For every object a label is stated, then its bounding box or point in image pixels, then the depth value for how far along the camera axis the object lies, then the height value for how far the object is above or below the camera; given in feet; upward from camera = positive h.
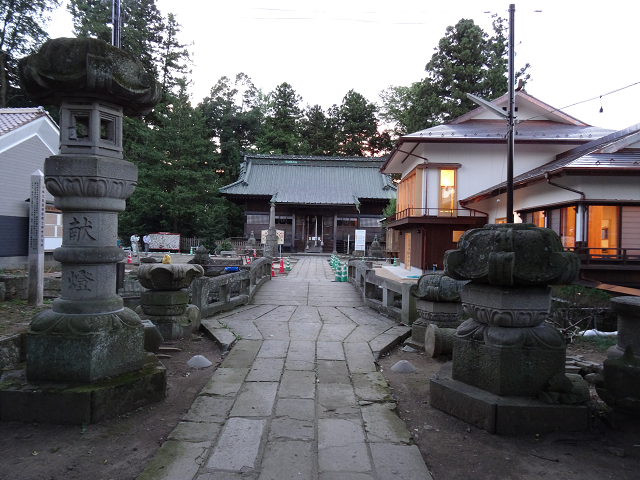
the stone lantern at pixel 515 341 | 10.09 -2.69
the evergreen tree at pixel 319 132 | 161.07 +42.74
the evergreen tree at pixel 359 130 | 155.94 +42.24
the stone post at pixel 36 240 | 26.35 -0.64
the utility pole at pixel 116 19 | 15.20 +8.13
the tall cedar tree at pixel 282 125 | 150.30 +43.84
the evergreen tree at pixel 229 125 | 139.64 +40.09
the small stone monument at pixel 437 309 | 16.92 -3.10
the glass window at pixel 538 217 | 50.47 +3.09
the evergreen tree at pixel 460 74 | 102.73 +43.48
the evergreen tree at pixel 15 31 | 82.94 +42.57
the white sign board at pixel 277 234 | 81.89 +0.08
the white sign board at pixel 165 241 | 101.68 -1.84
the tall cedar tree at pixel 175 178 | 105.09 +14.94
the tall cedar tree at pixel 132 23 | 105.60 +62.15
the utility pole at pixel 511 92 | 23.97 +9.36
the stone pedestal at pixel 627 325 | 10.75 -2.23
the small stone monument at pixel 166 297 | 18.66 -3.01
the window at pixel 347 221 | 120.67 +4.83
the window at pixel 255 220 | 118.83 +4.67
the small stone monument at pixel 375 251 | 92.98 -2.98
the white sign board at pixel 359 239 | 75.10 -0.22
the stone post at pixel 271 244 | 79.49 -1.65
